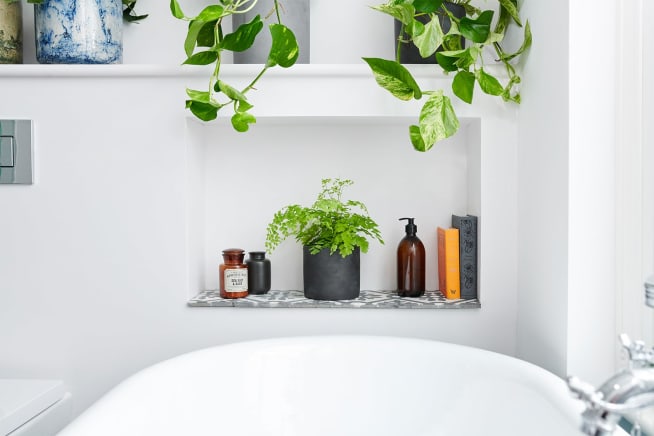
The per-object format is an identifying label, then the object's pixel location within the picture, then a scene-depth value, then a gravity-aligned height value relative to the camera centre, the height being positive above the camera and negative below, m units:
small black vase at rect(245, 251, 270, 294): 1.83 -0.18
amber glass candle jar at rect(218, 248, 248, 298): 1.78 -0.18
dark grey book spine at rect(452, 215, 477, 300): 1.77 -0.13
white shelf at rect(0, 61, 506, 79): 1.68 +0.36
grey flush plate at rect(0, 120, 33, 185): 1.74 +0.16
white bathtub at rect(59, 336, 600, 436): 1.30 -0.39
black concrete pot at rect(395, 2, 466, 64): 1.71 +0.46
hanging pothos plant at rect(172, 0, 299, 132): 1.52 +0.38
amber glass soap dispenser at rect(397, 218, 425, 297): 1.80 -0.15
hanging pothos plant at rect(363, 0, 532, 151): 1.50 +0.34
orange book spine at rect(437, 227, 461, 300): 1.77 -0.15
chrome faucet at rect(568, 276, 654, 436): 0.62 -0.19
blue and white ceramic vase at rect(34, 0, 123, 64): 1.69 +0.47
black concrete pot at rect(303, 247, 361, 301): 1.75 -0.18
